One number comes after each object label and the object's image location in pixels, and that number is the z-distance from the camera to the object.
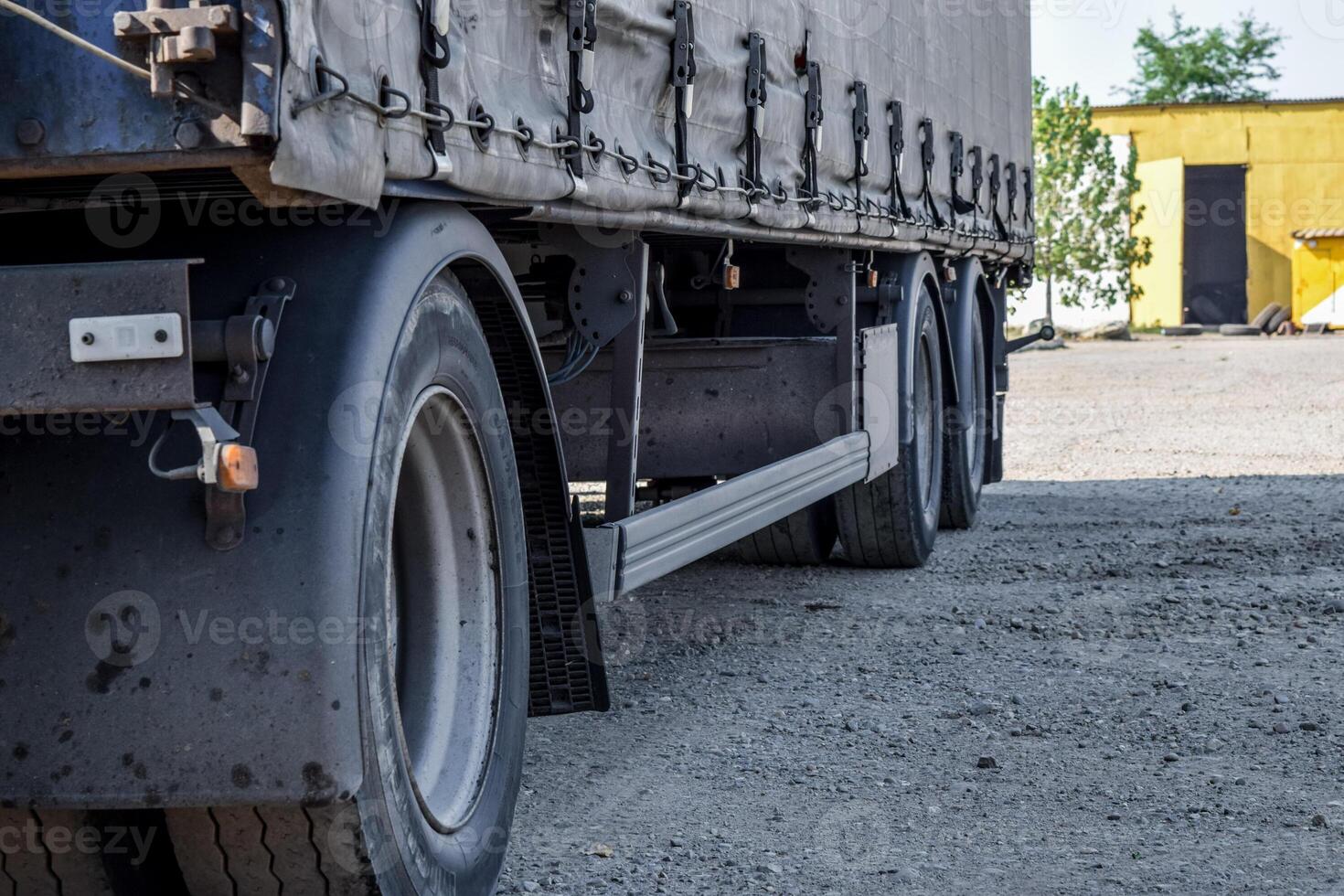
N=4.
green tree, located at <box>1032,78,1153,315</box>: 37.31
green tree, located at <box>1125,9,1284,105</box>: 61.28
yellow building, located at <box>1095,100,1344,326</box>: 43.50
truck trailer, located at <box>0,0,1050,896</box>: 2.39
